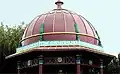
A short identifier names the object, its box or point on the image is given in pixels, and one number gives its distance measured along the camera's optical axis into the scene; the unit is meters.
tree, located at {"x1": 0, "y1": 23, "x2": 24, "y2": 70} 29.15
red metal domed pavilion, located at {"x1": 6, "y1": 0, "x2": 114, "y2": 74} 20.52
